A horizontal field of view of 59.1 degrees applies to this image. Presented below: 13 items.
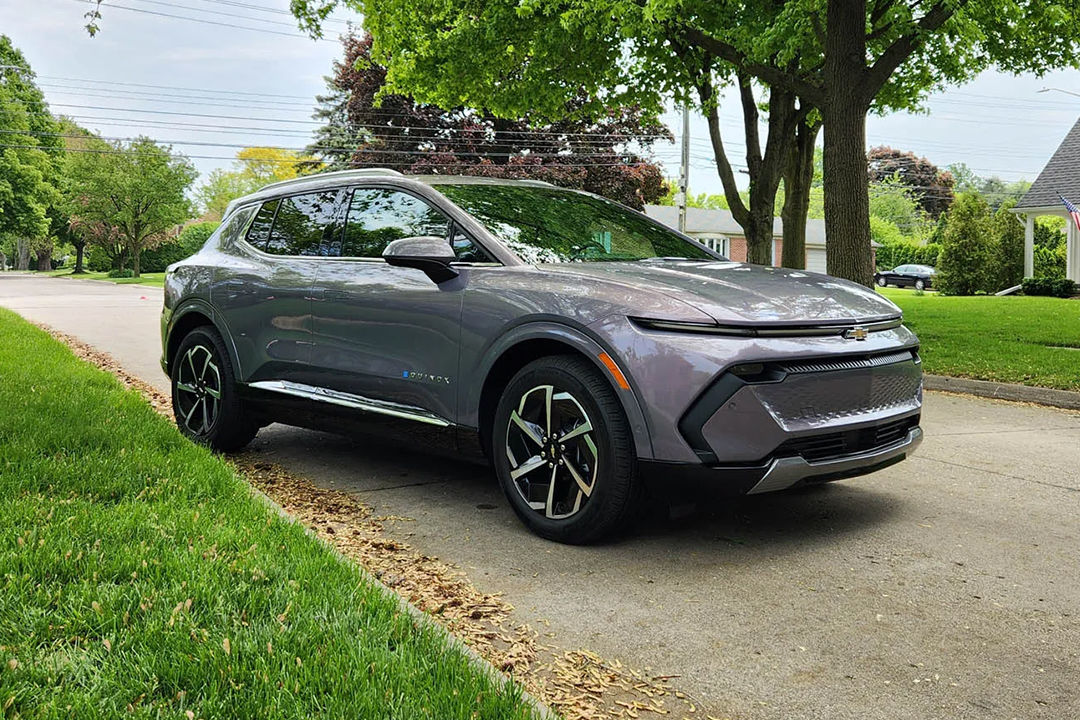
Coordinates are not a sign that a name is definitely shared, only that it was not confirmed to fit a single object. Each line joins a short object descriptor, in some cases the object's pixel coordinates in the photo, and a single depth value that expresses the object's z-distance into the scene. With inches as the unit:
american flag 981.5
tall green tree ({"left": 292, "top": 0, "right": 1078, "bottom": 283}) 485.7
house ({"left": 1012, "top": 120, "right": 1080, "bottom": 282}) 1216.8
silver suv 154.3
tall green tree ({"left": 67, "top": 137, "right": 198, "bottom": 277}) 2287.2
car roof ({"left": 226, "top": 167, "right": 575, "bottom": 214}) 214.4
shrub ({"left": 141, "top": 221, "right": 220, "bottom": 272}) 2704.2
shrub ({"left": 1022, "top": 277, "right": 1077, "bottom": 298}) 1082.1
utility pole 1143.6
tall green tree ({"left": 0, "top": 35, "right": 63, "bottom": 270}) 2126.0
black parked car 2094.0
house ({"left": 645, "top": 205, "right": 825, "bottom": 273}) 2389.3
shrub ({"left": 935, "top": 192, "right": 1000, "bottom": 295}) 1346.0
